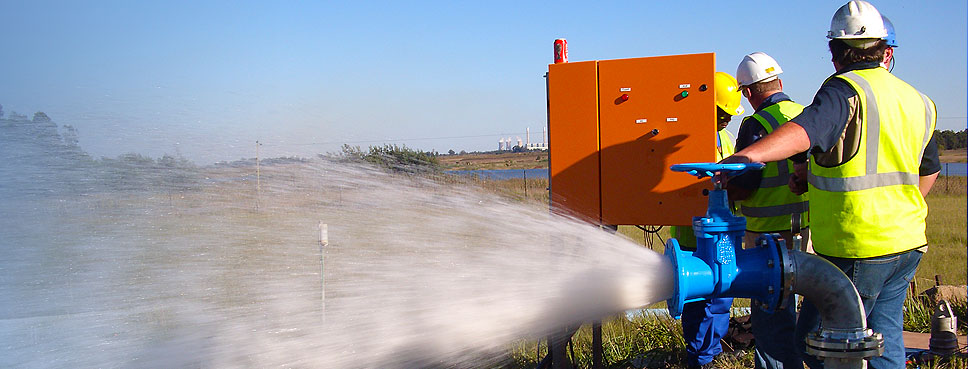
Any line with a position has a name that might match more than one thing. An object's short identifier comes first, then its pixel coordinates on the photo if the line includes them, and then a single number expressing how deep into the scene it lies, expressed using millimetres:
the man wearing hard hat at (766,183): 3521
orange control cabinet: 4195
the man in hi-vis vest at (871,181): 2701
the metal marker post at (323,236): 4134
